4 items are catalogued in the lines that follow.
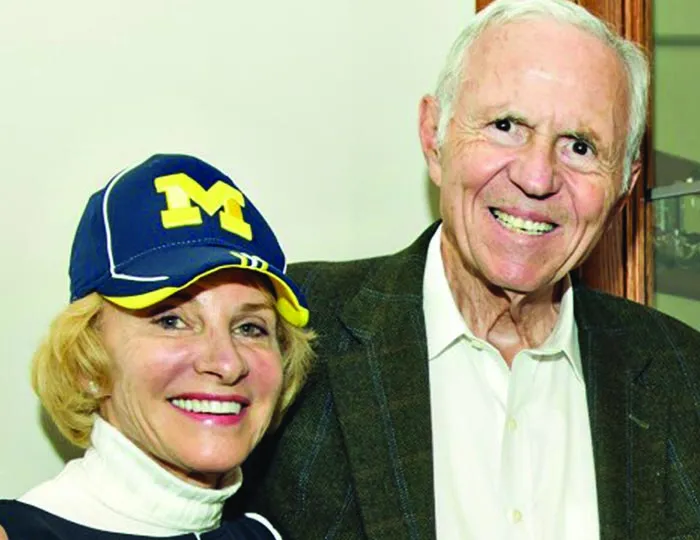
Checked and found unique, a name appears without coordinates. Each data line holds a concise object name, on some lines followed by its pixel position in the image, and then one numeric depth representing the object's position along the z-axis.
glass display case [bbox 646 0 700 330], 1.68
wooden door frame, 1.67
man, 1.44
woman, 1.29
